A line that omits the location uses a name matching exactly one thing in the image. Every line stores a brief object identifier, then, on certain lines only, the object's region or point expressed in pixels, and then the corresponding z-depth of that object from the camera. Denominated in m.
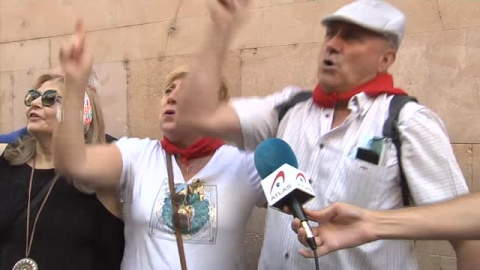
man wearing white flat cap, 1.67
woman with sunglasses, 2.48
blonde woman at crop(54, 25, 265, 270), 2.09
